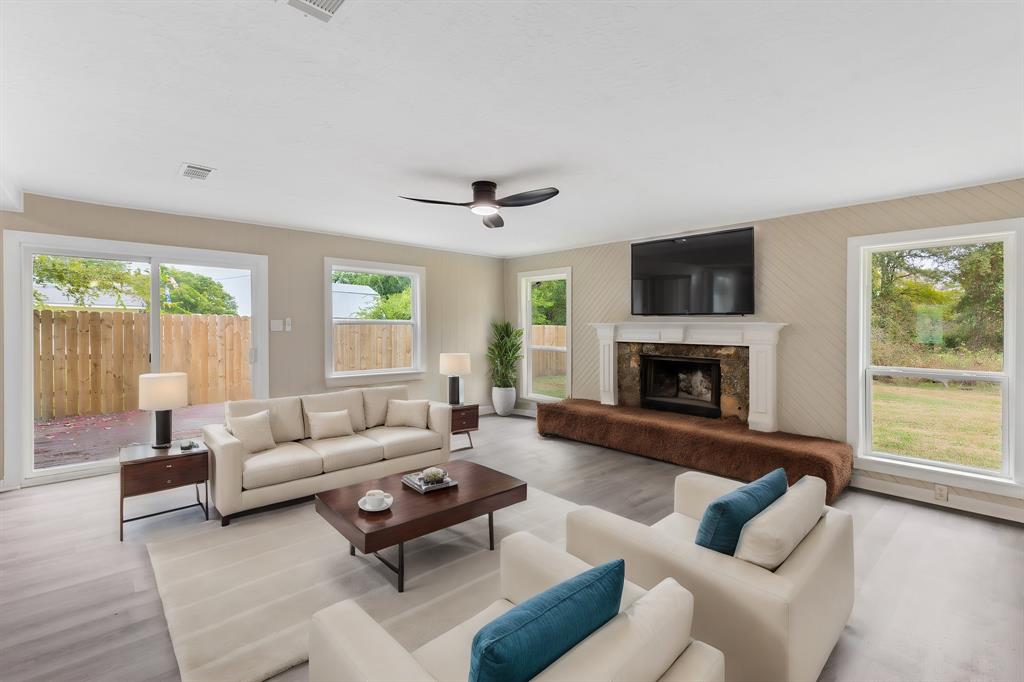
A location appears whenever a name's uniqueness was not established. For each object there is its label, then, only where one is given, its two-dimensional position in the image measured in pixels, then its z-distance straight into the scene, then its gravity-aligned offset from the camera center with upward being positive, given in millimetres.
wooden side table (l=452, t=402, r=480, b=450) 5371 -932
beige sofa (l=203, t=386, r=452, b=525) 3398 -924
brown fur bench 3953 -1038
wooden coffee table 2514 -1006
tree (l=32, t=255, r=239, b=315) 4254 +537
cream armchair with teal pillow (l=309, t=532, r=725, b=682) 1117 -818
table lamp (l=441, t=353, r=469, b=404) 5742 -333
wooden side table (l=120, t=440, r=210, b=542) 3215 -910
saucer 2698 -954
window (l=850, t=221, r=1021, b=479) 3664 -122
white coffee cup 2717 -939
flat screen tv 4969 +682
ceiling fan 3418 +1010
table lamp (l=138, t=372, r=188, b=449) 3420 -411
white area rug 2098 -1353
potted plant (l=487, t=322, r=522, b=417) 7277 -397
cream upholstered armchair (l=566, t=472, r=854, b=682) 1557 -914
